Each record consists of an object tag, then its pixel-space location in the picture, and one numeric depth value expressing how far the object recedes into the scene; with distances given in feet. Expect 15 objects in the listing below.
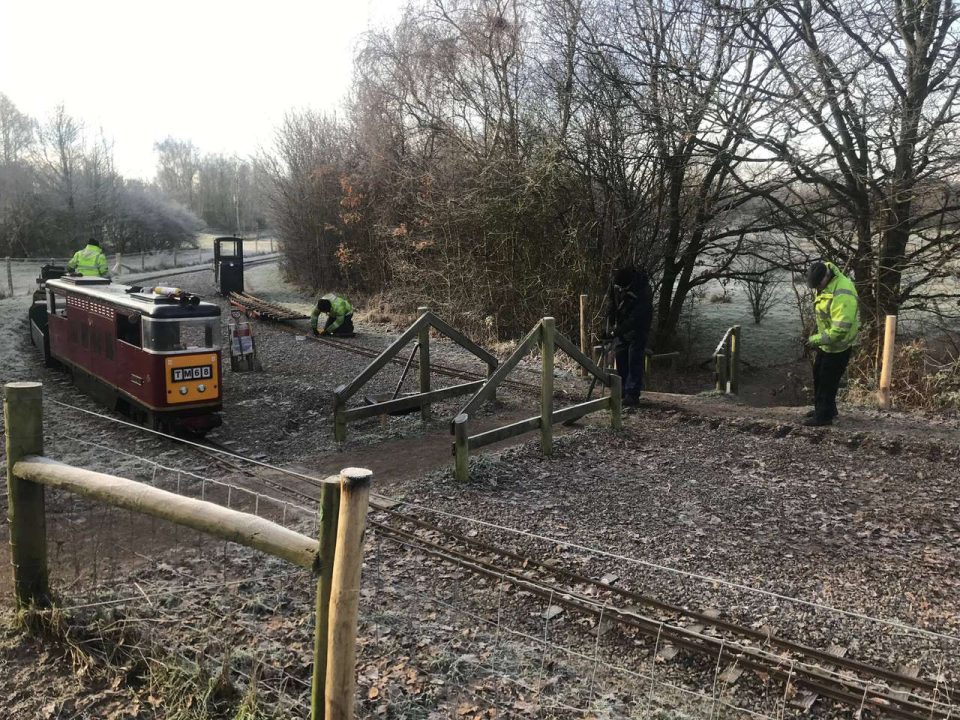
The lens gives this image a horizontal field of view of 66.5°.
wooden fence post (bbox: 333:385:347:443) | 28.91
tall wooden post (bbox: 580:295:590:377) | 47.29
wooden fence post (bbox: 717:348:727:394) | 42.57
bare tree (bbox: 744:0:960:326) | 39.06
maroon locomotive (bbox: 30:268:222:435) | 30.68
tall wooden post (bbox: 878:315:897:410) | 33.06
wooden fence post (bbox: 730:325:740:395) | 44.52
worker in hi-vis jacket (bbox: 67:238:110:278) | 52.13
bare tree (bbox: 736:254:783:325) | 55.52
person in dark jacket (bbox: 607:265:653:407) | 34.14
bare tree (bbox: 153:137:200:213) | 277.44
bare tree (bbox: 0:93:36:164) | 184.55
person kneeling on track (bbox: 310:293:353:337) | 59.00
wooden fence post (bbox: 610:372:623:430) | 30.68
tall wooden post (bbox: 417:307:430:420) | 32.58
